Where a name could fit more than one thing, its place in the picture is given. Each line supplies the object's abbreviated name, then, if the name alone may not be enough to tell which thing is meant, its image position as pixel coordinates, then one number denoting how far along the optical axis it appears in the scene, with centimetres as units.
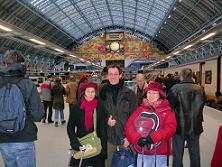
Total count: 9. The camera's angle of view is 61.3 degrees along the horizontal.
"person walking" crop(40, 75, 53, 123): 601
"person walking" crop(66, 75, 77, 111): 563
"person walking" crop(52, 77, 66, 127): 566
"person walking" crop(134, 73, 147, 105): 345
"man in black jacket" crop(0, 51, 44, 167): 164
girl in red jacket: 177
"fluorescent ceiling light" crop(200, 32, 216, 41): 553
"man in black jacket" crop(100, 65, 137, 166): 202
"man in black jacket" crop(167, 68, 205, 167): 247
